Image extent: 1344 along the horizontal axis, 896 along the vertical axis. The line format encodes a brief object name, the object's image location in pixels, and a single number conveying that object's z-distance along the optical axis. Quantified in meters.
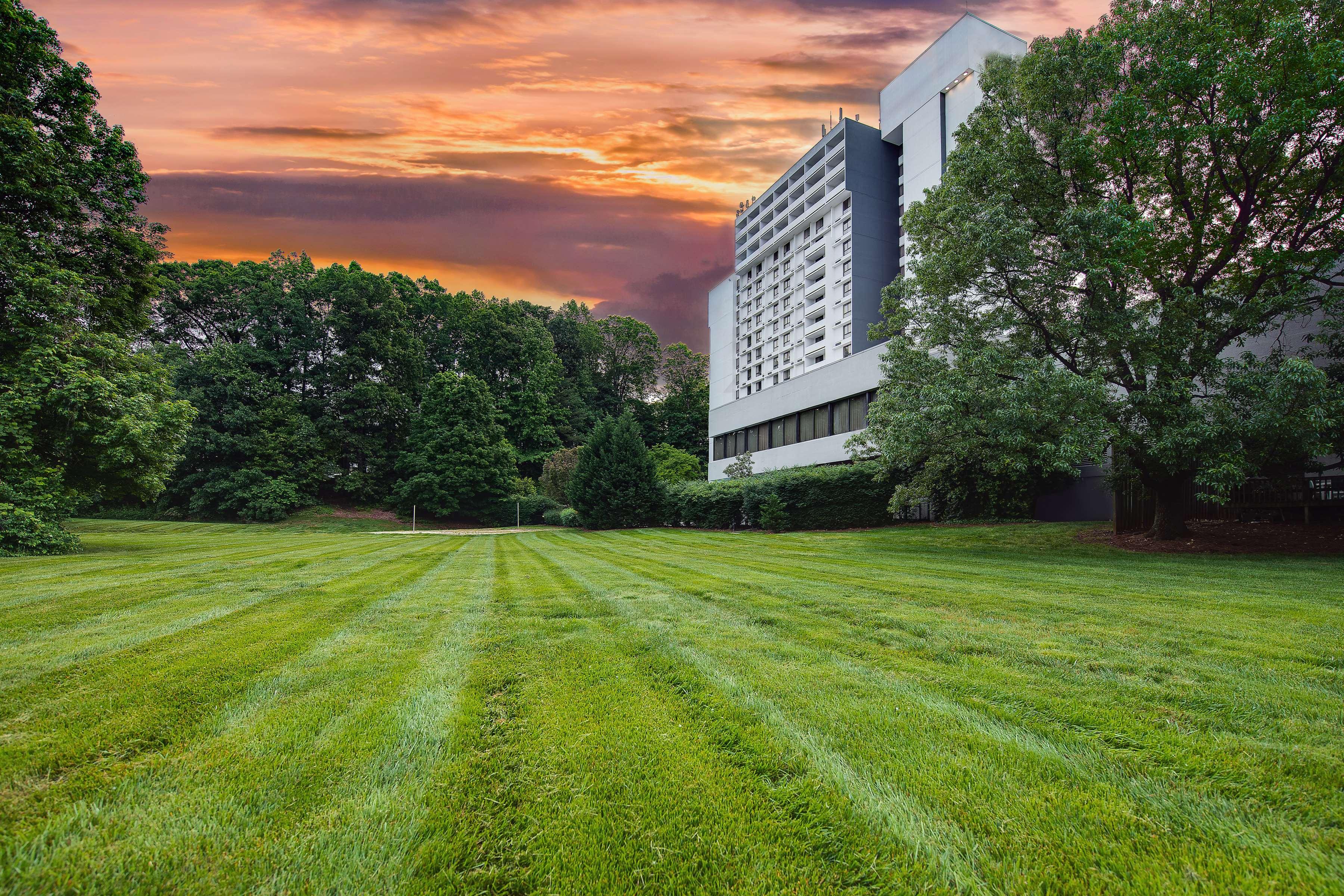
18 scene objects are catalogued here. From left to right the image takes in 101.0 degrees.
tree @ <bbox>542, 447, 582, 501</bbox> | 36.41
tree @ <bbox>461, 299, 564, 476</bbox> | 46.22
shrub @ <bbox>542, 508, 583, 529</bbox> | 28.17
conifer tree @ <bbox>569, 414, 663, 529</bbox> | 25.42
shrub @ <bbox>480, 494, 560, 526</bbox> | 36.28
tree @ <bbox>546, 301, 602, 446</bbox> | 52.28
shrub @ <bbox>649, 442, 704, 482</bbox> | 40.28
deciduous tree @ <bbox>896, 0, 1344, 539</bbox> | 10.49
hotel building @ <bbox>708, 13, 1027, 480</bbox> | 30.11
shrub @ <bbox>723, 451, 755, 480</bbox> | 32.81
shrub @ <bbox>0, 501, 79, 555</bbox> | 11.56
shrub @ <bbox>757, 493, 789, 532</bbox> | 20.17
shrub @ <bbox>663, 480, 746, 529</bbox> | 23.16
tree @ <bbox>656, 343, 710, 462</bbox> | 56.69
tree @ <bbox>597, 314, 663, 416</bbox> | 61.44
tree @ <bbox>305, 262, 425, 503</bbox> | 38.84
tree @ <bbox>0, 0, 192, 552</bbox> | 12.23
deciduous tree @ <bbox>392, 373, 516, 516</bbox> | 36.78
